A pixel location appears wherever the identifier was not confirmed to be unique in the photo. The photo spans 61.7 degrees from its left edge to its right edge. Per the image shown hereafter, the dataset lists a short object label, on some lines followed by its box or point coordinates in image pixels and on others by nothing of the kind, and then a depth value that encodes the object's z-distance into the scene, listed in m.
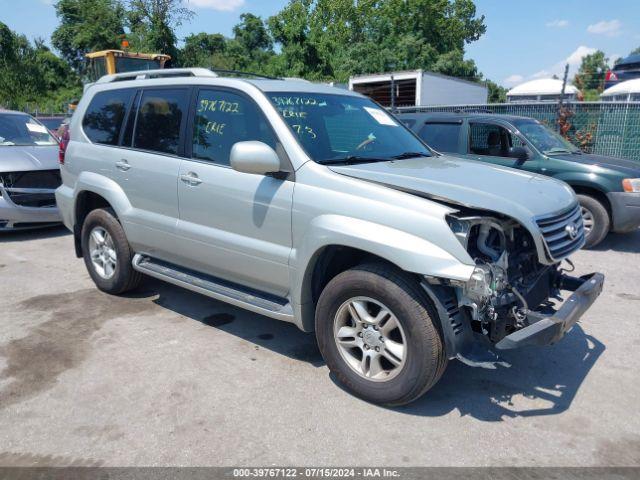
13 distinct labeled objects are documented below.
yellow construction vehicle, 17.03
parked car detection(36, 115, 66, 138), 16.42
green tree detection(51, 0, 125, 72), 38.64
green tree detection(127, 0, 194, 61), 34.60
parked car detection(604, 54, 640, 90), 28.76
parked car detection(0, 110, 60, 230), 7.47
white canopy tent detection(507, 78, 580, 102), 25.36
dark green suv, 7.05
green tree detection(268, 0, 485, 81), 34.88
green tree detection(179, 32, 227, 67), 41.66
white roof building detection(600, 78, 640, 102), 21.14
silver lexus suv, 2.99
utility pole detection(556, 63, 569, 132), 11.23
